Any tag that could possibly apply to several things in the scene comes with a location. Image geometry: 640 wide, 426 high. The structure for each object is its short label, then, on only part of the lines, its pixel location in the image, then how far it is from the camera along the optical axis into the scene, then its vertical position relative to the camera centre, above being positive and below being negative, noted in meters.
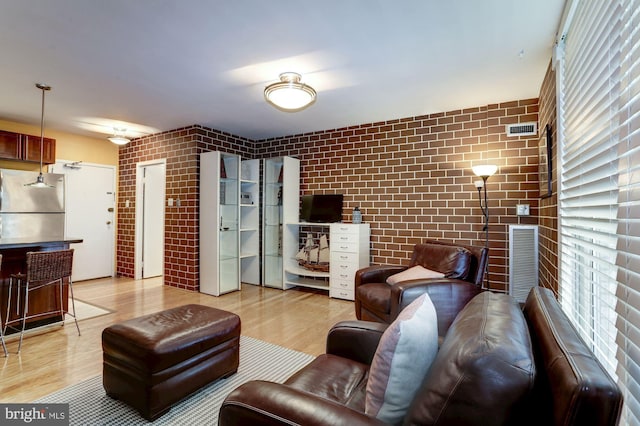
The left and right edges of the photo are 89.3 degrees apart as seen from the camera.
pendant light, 3.23 +0.94
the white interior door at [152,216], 5.52 -0.05
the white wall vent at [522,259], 3.28 -0.44
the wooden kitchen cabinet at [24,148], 4.30 +0.89
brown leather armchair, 2.55 -0.59
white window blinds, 1.05 +0.17
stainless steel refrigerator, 4.37 +0.08
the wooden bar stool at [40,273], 2.73 -0.54
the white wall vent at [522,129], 3.52 +0.96
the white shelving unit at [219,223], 4.50 -0.13
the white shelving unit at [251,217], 5.10 -0.05
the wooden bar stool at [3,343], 2.60 -1.06
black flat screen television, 4.68 +0.09
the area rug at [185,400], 1.82 -1.15
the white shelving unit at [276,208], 4.91 +0.09
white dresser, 4.24 -0.53
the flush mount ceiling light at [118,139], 4.66 +1.06
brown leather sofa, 0.68 -0.40
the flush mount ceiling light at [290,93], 2.82 +1.09
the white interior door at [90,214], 5.21 -0.03
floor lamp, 3.46 +0.37
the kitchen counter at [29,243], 2.80 -0.28
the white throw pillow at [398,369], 1.04 -0.50
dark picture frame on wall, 2.60 +0.46
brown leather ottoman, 1.79 -0.85
